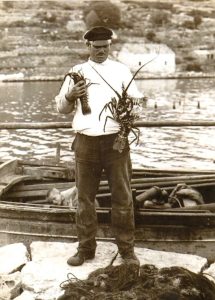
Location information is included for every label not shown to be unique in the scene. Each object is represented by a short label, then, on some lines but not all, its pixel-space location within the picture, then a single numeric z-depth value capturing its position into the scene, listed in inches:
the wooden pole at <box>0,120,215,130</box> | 327.9
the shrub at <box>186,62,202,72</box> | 4338.1
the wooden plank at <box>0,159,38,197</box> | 318.6
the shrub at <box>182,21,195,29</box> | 5350.9
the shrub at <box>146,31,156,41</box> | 4847.7
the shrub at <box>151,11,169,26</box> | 5416.3
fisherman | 197.2
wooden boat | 267.6
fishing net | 177.6
